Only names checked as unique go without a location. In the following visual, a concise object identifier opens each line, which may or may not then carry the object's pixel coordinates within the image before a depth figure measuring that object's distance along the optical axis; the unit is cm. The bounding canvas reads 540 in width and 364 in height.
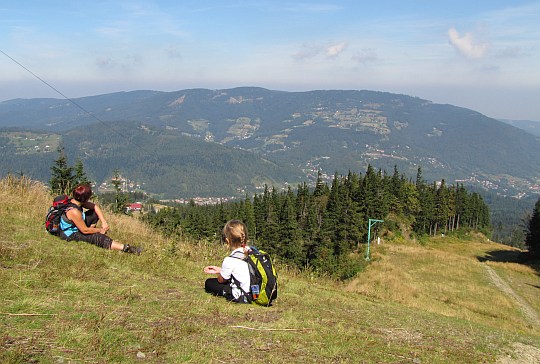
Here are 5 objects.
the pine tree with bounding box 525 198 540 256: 5402
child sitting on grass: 632
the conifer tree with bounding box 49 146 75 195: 3629
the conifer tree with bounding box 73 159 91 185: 3744
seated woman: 831
